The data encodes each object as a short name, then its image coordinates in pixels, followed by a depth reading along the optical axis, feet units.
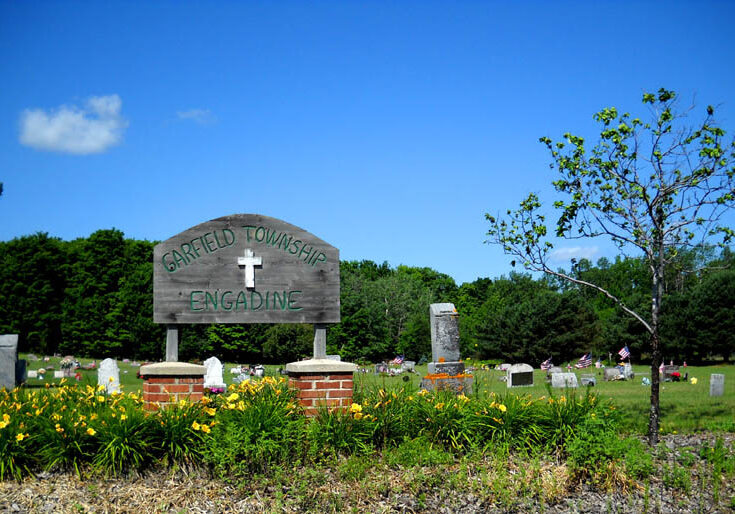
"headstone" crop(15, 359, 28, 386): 52.21
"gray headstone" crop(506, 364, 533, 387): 70.03
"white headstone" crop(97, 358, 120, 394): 58.90
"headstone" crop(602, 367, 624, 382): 84.64
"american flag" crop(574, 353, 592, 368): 107.55
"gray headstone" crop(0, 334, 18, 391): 46.85
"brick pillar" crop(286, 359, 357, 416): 25.71
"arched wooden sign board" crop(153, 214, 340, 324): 28.09
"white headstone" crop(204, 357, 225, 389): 58.13
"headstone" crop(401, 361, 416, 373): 111.24
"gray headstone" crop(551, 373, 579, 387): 67.10
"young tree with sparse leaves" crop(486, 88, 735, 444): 34.45
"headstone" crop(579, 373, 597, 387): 71.56
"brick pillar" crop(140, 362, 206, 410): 25.34
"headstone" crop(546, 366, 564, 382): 82.57
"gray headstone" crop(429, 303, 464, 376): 52.60
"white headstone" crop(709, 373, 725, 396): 57.00
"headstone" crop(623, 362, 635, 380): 86.22
